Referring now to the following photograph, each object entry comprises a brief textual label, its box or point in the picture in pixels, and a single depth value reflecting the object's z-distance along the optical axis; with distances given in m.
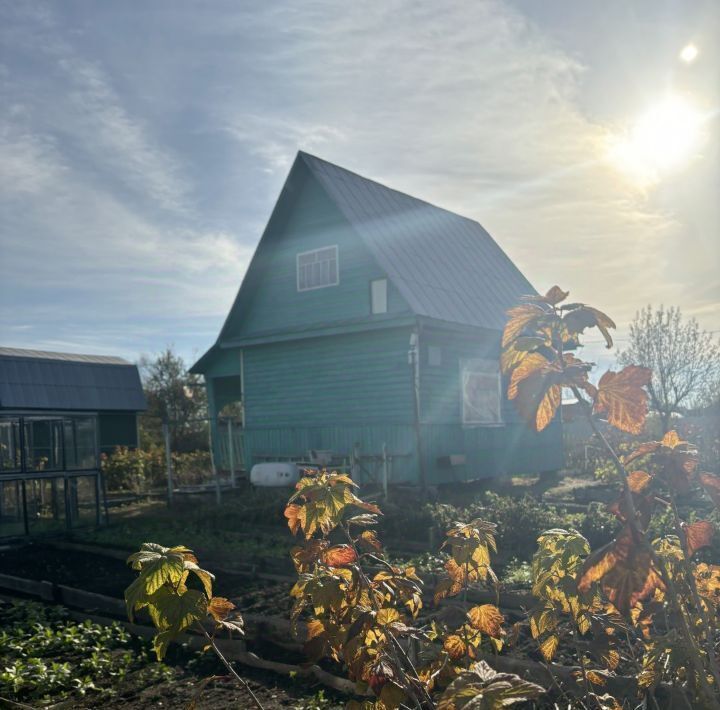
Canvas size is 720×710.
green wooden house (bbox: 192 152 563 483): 17.11
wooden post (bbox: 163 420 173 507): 16.83
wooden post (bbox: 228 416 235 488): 17.77
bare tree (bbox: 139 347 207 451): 37.66
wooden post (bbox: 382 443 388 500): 14.67
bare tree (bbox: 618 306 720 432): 26.83
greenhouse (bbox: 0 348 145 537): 13.31
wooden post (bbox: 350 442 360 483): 16.08
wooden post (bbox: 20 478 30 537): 13.09
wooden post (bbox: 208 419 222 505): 16.23
